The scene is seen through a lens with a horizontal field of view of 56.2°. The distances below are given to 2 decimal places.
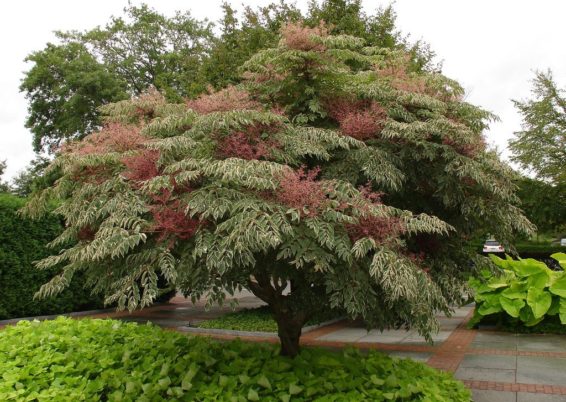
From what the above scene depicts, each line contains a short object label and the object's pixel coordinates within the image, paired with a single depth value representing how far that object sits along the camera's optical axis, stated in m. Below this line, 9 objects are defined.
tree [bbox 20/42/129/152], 25.19
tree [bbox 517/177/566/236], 19.30
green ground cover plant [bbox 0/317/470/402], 4.53
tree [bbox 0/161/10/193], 35.31
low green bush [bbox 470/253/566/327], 8.45
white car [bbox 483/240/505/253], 28.83
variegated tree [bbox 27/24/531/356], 3.48
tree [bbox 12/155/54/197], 51.16
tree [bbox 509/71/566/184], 22.20
